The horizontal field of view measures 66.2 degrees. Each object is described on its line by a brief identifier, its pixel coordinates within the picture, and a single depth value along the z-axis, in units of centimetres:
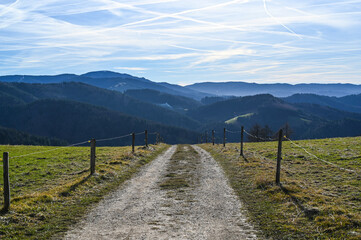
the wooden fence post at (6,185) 1173
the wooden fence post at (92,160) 1947
